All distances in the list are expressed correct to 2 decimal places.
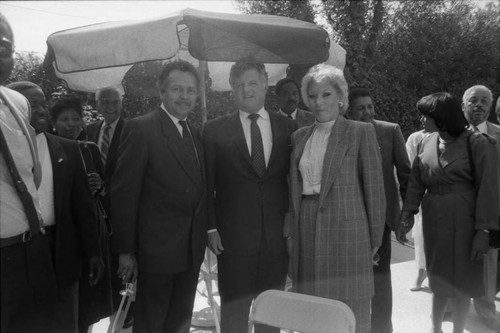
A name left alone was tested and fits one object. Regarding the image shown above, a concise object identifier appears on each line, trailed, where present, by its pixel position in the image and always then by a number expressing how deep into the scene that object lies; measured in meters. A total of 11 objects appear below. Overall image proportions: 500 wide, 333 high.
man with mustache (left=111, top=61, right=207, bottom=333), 2.67
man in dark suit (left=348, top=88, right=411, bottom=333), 3.40
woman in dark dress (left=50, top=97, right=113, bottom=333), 2.87
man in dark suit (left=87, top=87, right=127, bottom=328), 3.88
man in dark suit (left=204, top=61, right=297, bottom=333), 2.89
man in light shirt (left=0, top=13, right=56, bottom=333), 1.89
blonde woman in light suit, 2.72
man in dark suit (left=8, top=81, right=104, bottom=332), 2.45
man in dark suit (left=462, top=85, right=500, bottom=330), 4.10
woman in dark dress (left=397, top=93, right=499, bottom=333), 3.08
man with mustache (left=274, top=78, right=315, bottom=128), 4.78
